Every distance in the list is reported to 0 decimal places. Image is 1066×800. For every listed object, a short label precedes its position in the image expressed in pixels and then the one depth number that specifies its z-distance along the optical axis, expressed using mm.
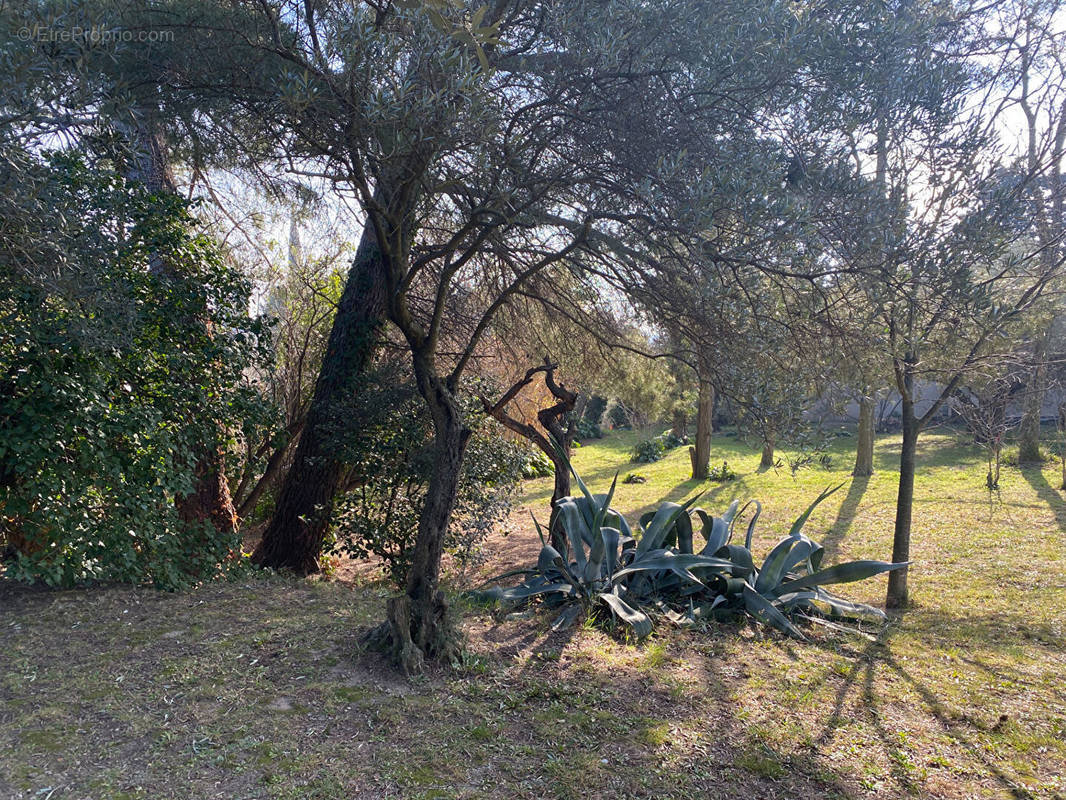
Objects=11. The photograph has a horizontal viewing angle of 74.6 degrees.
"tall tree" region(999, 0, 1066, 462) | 4836
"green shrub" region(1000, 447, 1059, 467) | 14305
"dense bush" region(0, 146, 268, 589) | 3568
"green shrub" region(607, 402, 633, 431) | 26203
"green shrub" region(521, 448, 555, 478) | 7206
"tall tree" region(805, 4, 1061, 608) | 4047
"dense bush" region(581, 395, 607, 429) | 27422
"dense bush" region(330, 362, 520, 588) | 6402
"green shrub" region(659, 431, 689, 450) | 22312
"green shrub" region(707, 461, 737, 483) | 15209
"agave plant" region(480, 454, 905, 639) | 5129
